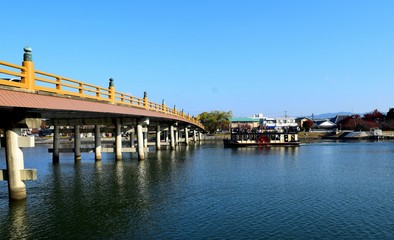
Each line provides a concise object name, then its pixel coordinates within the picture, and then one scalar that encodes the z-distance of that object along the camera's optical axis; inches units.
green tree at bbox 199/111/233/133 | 7086.6
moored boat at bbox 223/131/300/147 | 3289.9
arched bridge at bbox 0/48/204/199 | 713.0
